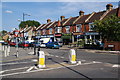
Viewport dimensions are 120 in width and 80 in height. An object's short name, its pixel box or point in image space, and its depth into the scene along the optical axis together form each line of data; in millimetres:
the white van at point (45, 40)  43216
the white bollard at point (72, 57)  11139
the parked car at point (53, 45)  32375
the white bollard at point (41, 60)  9830
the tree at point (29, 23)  93306
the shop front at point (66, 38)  43069
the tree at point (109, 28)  21862
